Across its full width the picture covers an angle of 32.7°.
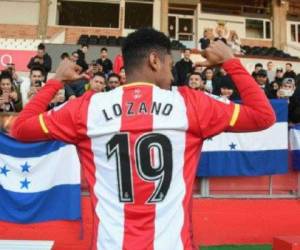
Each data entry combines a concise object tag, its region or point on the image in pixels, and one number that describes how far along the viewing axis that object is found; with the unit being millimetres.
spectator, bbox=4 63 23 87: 7953
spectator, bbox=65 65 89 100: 7578
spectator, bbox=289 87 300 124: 7008
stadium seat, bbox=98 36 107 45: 18555
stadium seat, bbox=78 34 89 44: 18833
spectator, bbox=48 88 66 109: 6675
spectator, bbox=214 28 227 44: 21352
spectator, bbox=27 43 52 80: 10648
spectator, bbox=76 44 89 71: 10495
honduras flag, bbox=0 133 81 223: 5922
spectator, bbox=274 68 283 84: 10909
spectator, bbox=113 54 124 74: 10539
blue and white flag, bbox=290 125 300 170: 6821
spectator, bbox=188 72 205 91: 7777
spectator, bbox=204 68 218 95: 8508
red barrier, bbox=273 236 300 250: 4789
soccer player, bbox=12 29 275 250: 1918
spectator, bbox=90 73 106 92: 7148
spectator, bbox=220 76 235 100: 7570
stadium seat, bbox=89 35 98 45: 18719
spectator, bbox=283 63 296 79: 11555
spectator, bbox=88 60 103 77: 9053
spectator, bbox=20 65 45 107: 7113
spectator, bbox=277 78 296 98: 8367
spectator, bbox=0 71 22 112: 6797
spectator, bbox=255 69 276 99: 8864
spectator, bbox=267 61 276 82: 14991
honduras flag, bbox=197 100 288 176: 6633
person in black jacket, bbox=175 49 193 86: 10118
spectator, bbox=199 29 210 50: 15261
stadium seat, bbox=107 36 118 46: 18298
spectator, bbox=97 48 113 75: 11488
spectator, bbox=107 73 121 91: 7728
